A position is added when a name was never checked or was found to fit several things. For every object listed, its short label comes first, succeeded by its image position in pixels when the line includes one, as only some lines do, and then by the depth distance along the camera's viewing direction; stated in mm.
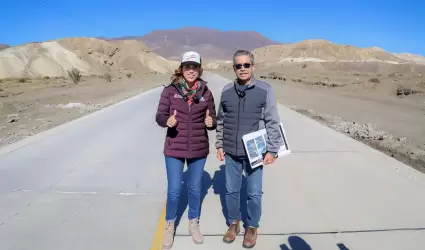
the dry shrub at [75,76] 43534
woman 3688
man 3639
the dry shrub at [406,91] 23125
